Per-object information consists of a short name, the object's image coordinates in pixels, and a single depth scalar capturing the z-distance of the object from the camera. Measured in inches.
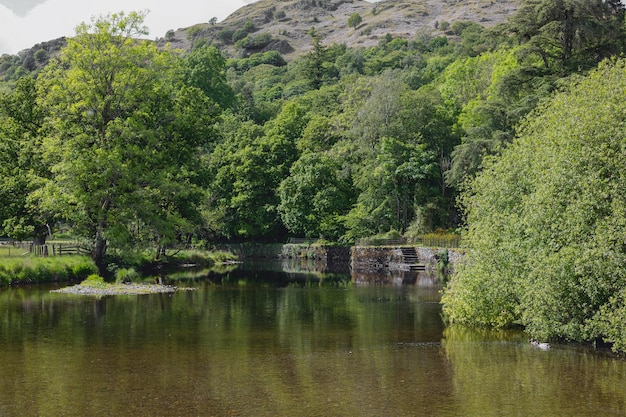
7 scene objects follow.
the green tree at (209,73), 4517.7
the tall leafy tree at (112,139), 1781.5
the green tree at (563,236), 819.4
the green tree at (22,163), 1943.9
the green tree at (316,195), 3046.3
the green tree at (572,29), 2103.8
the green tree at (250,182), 3321.9
